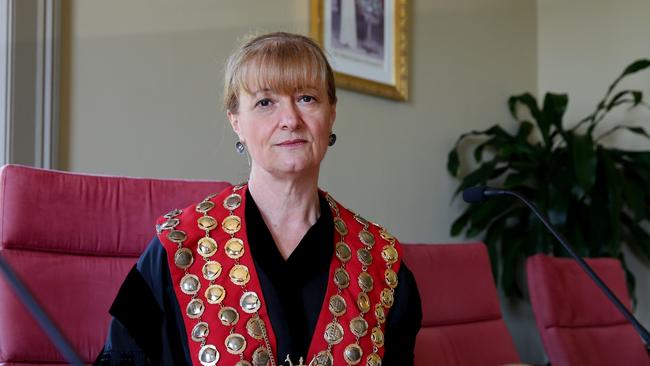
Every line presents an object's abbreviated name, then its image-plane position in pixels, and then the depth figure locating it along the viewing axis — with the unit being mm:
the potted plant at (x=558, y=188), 3734
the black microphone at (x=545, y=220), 1779
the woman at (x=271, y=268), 1596
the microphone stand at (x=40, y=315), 984
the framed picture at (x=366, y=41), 3232
